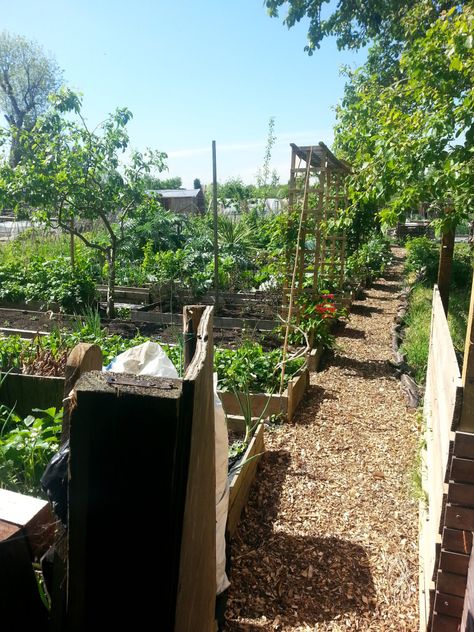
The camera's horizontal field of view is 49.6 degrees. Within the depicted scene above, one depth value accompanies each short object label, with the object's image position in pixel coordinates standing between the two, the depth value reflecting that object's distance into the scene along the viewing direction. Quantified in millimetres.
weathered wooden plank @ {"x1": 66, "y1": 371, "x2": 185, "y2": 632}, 868
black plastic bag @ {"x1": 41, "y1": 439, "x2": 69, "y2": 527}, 1110
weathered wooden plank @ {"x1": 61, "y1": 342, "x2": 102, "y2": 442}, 1216
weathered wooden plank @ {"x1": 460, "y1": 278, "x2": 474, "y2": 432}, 1848
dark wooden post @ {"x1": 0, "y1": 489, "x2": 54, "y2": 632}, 940
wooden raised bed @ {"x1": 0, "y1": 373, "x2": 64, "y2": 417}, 3568
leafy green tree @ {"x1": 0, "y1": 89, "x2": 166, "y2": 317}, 8172
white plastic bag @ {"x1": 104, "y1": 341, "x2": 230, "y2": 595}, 1596
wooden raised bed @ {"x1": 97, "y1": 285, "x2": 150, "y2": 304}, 10196
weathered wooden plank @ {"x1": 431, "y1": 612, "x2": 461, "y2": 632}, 1958
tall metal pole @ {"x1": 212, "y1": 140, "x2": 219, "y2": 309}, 7984
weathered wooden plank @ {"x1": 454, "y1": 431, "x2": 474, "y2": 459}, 1846
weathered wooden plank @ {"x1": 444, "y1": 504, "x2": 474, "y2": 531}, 1876
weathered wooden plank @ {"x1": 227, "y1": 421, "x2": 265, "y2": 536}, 3025
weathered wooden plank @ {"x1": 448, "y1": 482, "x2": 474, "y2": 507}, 1875
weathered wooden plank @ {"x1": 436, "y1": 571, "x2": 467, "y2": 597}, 1914
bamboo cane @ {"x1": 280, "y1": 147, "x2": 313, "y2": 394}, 4679
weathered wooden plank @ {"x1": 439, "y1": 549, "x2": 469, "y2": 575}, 1898
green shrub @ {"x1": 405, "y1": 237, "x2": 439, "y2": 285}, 13340
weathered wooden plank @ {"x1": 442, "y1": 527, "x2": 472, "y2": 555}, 1887
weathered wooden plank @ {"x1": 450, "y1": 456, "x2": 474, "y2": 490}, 1861
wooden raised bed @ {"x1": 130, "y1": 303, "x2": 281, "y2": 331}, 7968
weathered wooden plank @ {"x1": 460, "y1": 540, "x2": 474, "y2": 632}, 824
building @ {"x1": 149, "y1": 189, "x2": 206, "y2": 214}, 42438
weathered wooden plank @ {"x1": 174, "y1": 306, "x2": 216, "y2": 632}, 979
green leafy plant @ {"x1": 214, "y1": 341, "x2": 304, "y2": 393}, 4852
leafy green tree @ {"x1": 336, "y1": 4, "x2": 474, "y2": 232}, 4375
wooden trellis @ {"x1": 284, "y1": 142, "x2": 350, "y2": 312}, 7080
